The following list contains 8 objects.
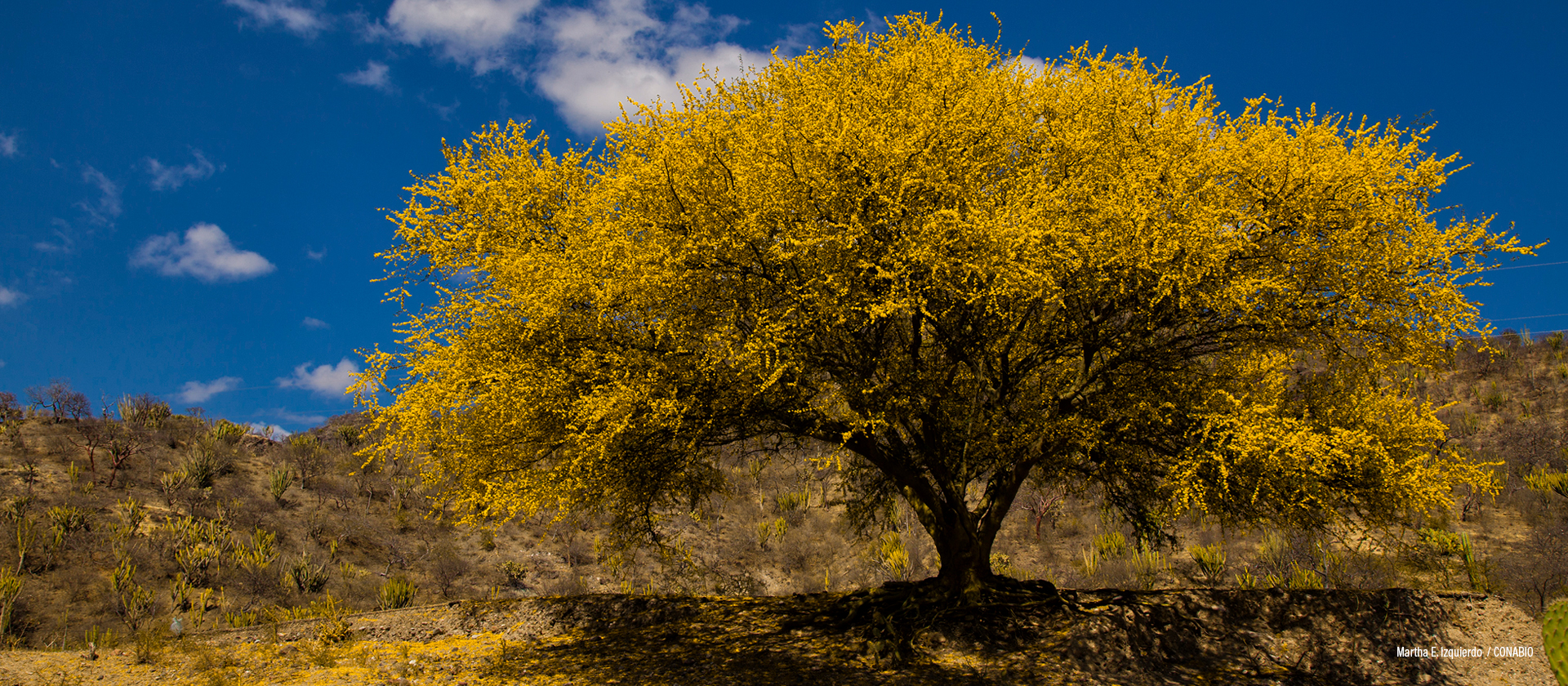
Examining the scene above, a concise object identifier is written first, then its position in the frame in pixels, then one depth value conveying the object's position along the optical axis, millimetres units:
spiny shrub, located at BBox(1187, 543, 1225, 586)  17062
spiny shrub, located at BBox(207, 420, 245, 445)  25688
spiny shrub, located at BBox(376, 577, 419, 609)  16438
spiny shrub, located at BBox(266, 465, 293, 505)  22156
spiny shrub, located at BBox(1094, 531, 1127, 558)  19484
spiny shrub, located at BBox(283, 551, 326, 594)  17569
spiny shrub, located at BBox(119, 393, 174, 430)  25141
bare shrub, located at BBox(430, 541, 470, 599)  19250
